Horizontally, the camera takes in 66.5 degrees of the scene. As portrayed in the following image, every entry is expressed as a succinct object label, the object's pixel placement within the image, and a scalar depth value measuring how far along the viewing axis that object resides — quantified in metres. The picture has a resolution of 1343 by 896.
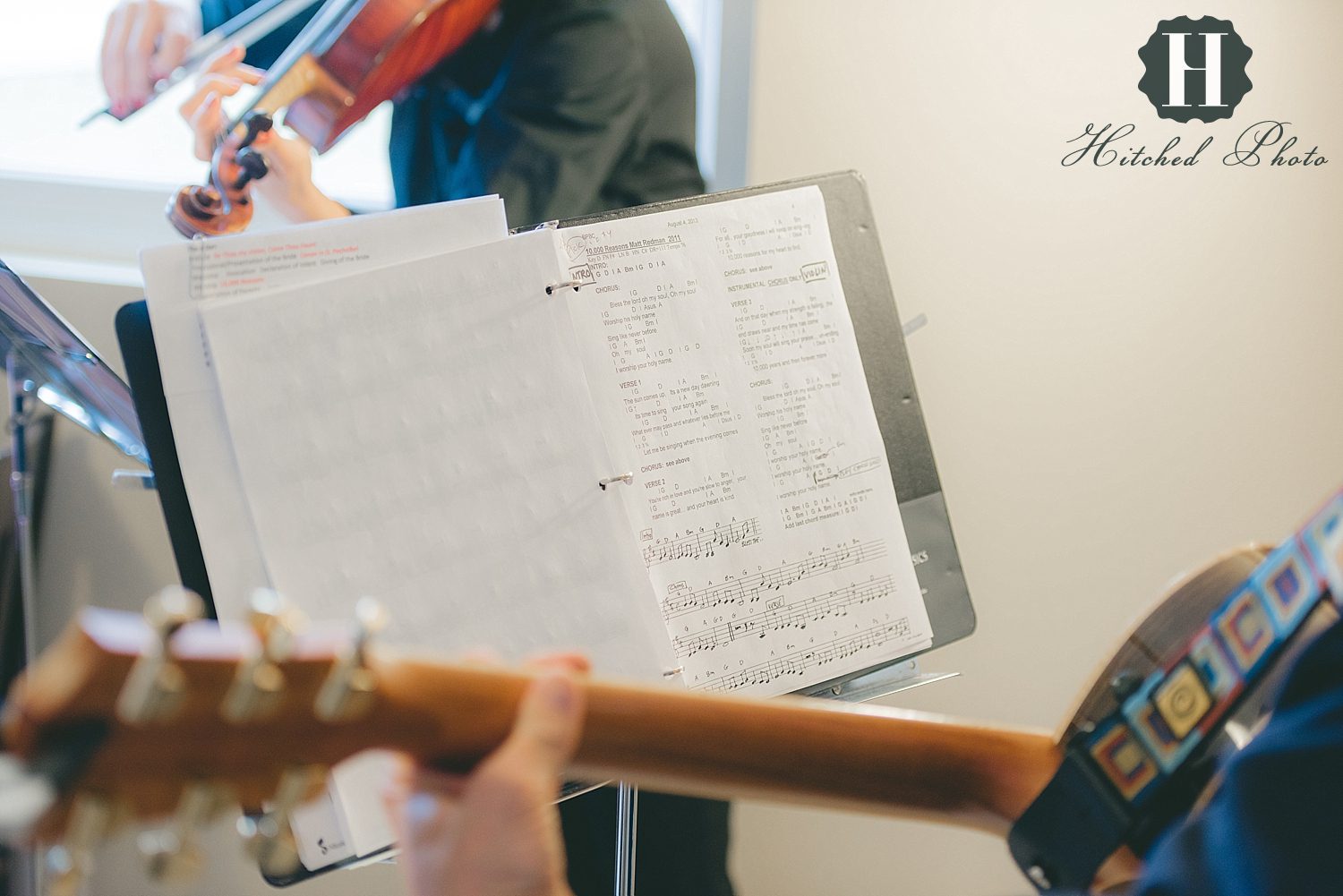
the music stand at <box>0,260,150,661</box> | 0.98
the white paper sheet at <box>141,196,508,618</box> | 0.77
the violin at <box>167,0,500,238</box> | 1.10
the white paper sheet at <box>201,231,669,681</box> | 0.79
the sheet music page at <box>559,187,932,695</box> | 0.90
